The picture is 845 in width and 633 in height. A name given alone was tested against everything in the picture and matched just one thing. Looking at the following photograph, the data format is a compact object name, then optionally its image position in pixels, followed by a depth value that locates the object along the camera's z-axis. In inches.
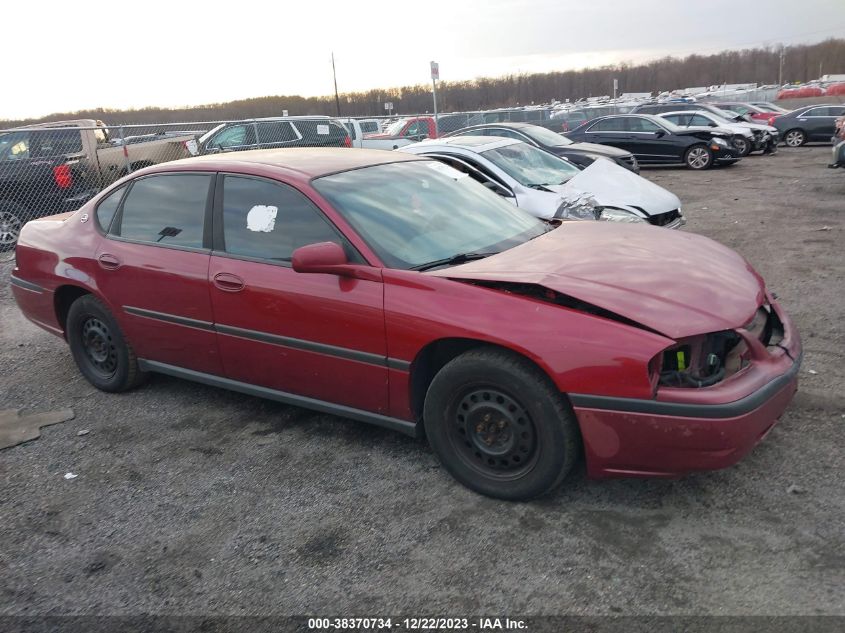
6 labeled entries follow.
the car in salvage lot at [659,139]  677.3
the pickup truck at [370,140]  634.8
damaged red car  112.6
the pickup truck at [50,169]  404.2
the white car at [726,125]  748.0
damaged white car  294.5
